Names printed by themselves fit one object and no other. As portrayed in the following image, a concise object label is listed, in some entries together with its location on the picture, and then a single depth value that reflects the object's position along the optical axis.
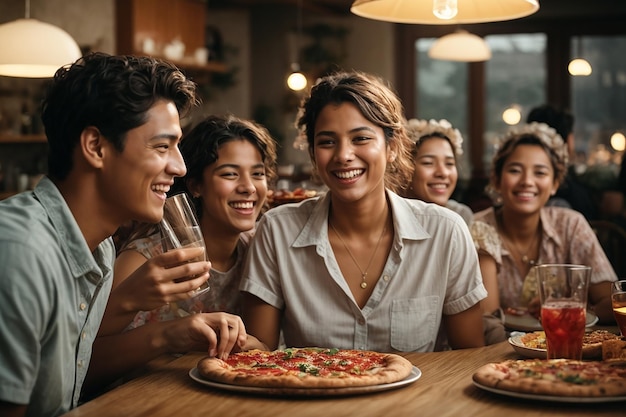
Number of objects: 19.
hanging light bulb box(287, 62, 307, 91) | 7.60
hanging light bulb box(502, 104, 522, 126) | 9.72
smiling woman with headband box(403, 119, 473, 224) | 4.16
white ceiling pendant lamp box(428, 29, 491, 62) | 7.47
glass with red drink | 1.98
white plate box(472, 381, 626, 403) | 1.72
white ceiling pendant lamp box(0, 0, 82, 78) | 3.96
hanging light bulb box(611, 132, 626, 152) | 9.46
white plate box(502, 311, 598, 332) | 2.81
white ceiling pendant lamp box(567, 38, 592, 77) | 8.46
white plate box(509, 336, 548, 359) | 2.16
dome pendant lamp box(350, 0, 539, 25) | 2.46
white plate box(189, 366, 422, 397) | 1.81
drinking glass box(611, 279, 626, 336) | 2.18
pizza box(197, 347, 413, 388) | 1.82
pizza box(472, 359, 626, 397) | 1.73
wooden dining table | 1.74
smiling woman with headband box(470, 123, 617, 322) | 3.56
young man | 1.87
